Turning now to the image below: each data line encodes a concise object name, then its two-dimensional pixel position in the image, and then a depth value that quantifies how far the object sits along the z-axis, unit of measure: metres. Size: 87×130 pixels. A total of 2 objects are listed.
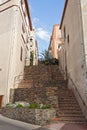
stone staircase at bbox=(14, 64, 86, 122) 5.71
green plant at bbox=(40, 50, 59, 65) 13.23
